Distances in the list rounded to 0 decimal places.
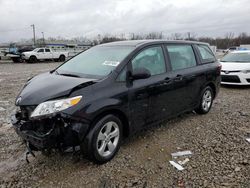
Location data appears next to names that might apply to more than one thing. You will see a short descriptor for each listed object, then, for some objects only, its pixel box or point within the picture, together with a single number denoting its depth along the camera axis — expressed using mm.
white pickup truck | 19675
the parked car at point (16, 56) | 20083
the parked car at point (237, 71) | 6596
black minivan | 2260
